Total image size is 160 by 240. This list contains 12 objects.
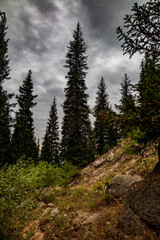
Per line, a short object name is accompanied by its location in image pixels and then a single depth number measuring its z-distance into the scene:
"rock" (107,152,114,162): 11.79
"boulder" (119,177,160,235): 3.40
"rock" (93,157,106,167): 12.39
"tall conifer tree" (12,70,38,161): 18.55
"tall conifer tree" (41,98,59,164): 27.00
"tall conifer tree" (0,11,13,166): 13.36
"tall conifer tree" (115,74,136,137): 3.83
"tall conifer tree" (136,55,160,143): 3.52
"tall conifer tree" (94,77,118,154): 20.36
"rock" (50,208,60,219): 6.47
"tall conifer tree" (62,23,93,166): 13.95
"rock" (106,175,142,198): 5.80
